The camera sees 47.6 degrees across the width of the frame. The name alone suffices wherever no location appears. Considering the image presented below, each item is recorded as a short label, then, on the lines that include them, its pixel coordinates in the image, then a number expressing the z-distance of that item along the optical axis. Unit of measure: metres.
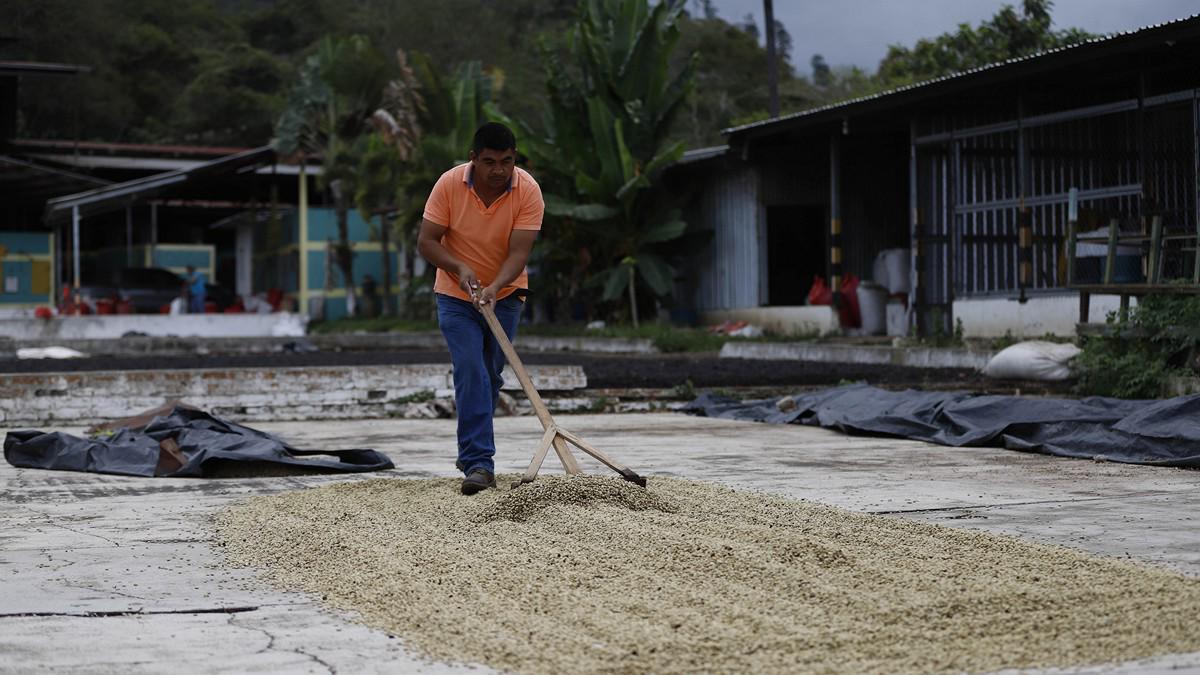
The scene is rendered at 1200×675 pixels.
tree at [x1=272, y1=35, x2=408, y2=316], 26.36
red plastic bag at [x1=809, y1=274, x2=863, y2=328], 18.83
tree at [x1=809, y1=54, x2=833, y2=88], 42.62
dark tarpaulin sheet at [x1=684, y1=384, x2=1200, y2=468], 6.32
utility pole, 26.81
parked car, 26.27
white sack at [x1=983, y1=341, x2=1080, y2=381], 10.67
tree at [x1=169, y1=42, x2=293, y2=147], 38.62
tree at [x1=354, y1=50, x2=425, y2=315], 24.66
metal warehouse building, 12.66
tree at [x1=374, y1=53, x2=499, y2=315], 23.08
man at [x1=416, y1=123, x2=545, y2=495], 5.23
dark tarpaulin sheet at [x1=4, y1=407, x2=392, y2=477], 6.29
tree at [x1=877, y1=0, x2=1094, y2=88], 26.53
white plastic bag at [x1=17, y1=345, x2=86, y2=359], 16.48
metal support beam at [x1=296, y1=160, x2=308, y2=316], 29.02
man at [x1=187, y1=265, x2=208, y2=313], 26.50
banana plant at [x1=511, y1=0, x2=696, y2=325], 19.70
